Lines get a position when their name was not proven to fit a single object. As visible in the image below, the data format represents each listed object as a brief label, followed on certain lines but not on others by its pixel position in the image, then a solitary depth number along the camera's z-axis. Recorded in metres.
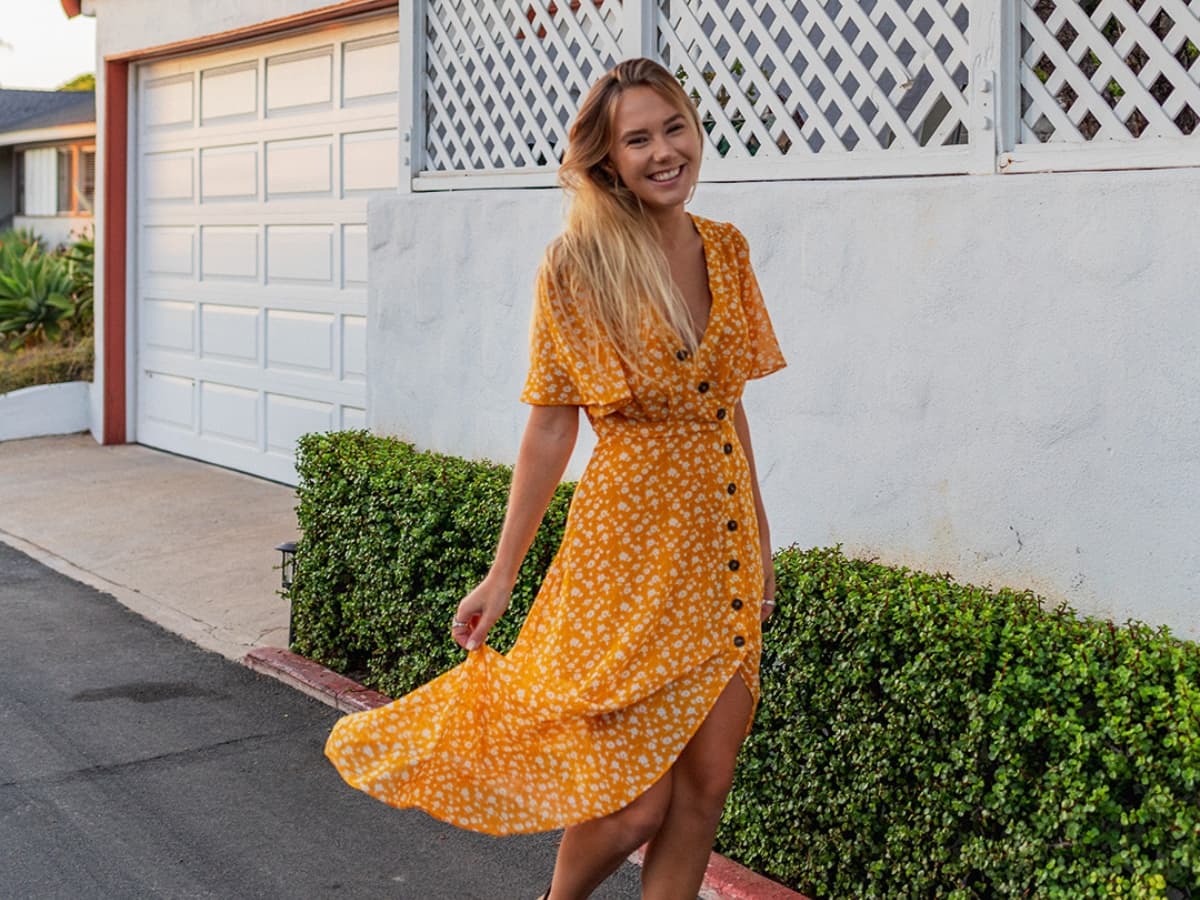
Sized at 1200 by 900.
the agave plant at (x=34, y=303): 13.99
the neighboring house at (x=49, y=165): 22.53
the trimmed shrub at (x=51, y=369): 12.64
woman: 3.23
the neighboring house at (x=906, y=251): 4.12
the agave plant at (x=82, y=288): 14.35
